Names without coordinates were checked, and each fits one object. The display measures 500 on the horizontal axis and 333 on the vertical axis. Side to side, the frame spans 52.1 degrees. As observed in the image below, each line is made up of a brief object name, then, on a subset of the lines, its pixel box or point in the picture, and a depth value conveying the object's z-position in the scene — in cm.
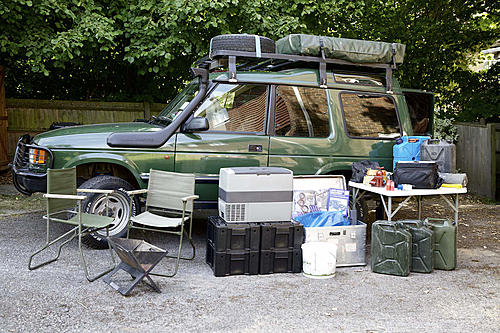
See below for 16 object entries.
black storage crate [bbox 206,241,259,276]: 546
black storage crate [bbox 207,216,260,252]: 545
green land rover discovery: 627
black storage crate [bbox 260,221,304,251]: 561
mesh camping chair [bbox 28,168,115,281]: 529
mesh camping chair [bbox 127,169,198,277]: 602
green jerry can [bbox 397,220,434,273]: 567
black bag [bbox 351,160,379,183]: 649
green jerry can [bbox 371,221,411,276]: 556
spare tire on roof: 656
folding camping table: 585
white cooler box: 556
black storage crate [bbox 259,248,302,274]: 561
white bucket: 545
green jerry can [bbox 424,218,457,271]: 578
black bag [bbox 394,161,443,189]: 604
